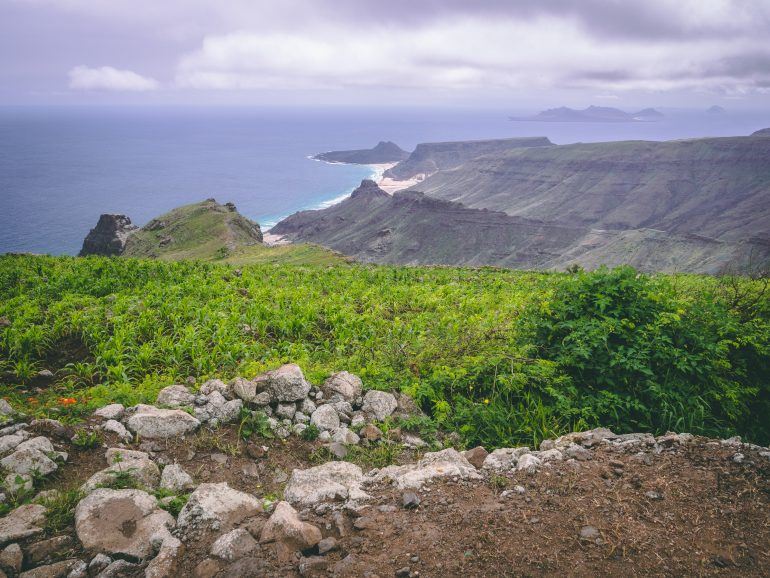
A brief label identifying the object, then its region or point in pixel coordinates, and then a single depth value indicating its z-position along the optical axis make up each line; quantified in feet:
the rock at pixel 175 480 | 16.02
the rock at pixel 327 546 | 12.39
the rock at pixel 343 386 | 22.97
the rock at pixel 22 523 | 12.53
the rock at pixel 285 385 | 21.66
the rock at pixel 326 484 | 15.26
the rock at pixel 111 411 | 19.12
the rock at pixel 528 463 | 16.53
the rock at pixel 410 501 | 14.57
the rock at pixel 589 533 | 12.77
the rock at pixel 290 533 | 12.63
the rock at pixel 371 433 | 20.65
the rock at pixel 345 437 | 20.25
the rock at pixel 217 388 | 21.71
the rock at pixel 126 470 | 15.26
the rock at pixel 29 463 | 15.28
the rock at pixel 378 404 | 22.17
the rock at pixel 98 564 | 12.07
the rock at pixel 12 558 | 11.71
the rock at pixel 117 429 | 18.01
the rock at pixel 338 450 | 19.57
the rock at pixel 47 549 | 12.23
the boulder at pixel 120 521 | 12.85
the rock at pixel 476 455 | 18.21
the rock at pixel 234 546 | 12.35
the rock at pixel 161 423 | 18.58
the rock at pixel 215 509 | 13.61
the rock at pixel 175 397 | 21.05
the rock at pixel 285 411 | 21.11
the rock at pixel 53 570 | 11.62
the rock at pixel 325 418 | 20.86
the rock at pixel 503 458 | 17.33
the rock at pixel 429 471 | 16.18
